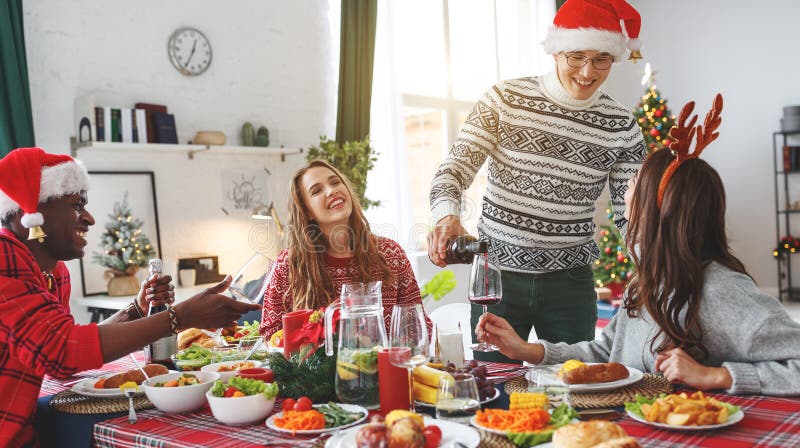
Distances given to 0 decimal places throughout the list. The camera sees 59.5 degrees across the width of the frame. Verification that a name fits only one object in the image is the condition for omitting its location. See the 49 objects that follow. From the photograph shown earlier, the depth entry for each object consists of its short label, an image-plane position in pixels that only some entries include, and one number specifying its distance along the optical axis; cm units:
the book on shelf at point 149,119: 397
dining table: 114
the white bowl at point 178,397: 144
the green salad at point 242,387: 139
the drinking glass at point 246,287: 180
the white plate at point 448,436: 116
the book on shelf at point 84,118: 368
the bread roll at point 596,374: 142
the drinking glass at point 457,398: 122
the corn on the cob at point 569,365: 145
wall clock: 424
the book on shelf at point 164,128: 399
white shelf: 372
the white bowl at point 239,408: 134
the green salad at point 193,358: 188
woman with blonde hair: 231
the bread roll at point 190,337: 216
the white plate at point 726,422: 116
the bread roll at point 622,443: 100
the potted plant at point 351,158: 457
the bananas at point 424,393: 140
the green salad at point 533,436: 113
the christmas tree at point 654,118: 668
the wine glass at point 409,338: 129
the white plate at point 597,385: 125
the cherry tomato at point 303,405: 134
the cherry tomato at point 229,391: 139
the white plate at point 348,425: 126
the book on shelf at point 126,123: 382
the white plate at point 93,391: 159
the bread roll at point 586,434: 105
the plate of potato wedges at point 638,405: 125
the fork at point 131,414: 142
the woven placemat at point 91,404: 151
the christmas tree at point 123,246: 372
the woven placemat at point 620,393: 134
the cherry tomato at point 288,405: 135
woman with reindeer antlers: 138
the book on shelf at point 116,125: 379
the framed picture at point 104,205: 381
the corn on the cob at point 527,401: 121
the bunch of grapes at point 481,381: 142
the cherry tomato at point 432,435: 112
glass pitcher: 139
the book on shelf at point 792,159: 717
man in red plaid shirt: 144
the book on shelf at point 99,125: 371
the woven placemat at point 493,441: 115
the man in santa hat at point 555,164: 223
